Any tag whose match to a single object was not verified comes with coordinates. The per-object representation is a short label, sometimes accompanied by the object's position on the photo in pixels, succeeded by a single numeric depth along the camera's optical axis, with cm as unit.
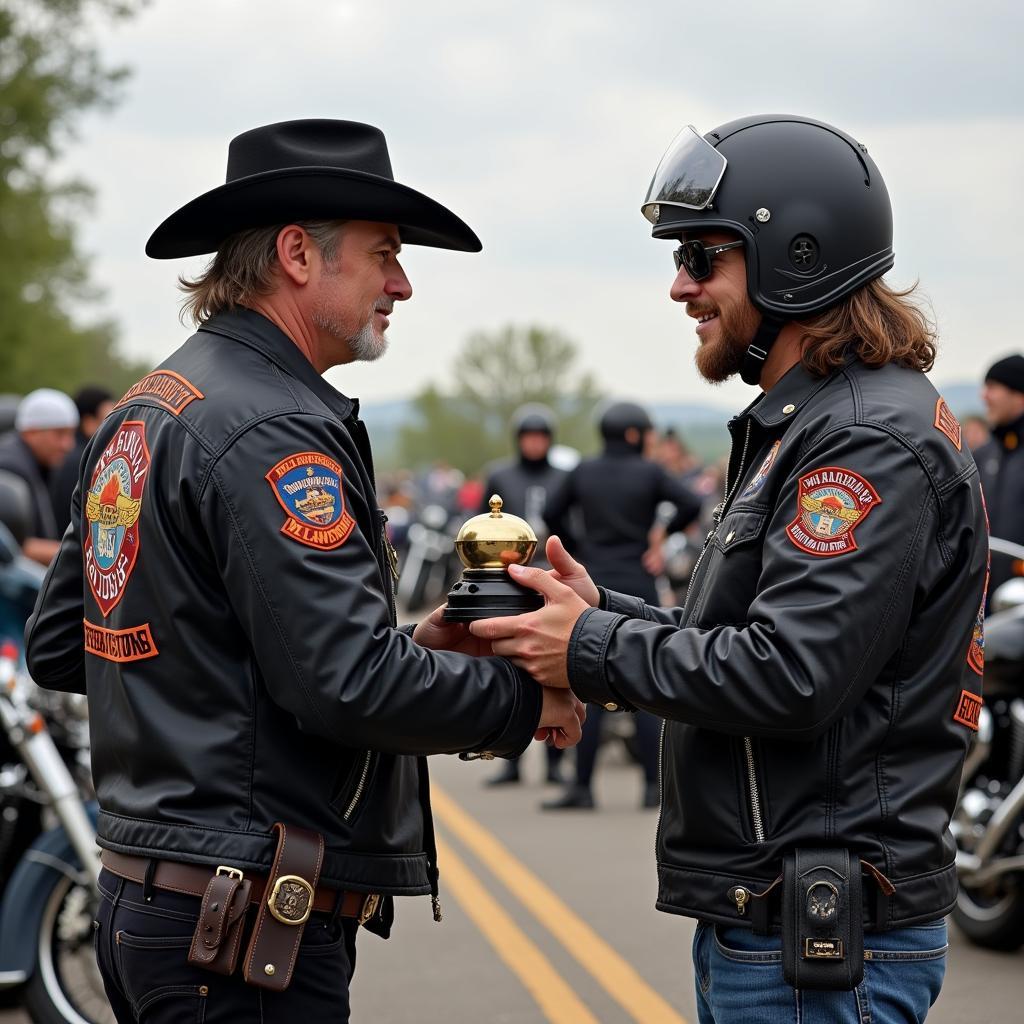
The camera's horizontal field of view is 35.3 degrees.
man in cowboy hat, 295
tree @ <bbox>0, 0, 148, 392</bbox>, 3409
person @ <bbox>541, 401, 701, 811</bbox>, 1018
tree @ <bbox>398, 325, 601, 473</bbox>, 9356
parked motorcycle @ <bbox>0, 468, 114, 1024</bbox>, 530
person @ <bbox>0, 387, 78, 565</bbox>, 967
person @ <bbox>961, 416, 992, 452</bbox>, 1883
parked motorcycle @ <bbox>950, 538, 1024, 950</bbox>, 663
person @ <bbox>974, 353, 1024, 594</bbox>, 941
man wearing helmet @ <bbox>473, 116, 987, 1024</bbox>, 288
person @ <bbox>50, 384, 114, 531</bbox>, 1000
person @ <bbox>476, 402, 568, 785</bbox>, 1202
